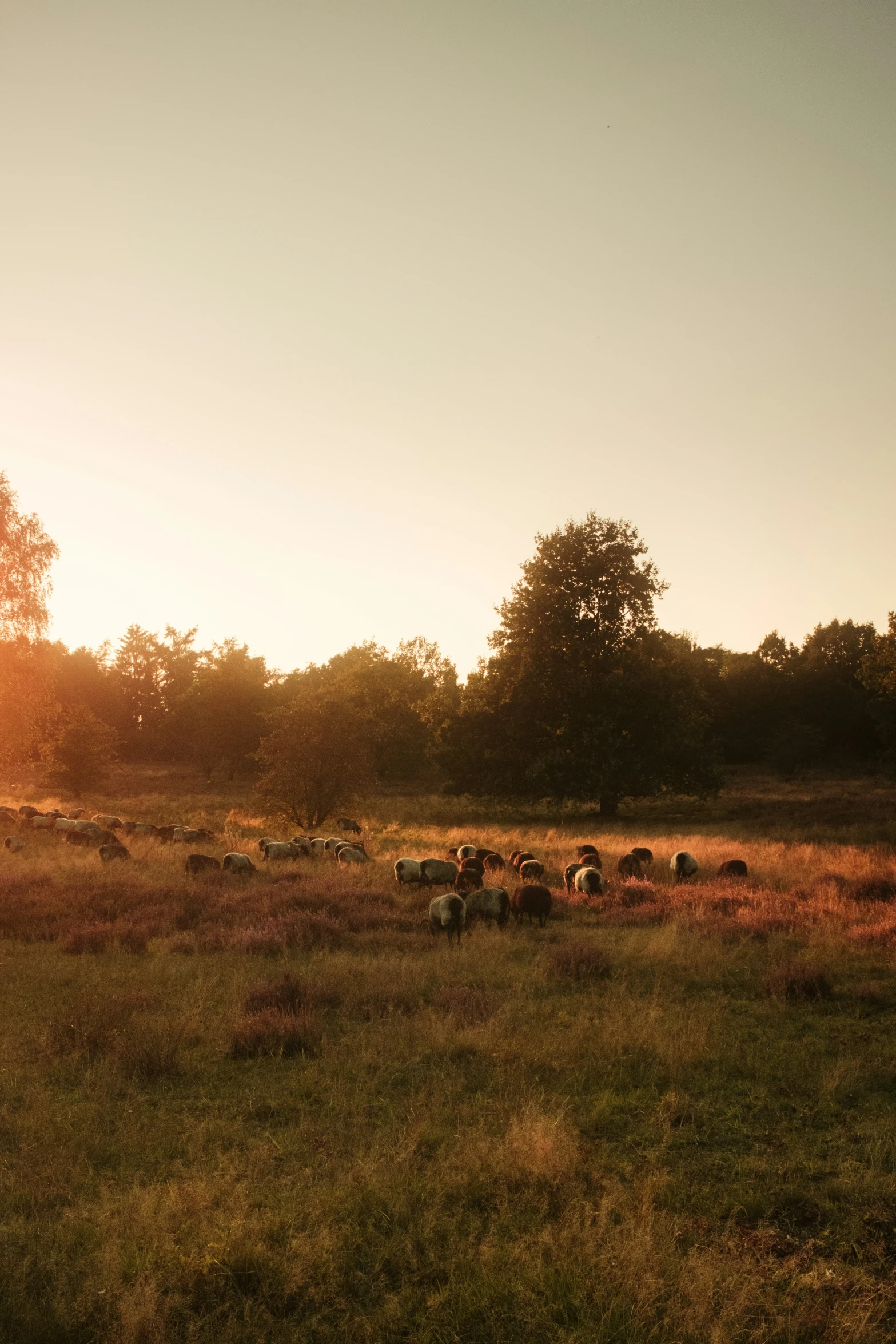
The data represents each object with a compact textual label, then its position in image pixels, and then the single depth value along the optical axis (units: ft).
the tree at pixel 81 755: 134.82
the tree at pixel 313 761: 101.35
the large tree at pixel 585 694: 111.34
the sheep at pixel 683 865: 62.90
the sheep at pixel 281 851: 72.84
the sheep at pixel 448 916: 44.70
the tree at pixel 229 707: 182.60
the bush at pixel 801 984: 32.45
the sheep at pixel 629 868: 61.87
